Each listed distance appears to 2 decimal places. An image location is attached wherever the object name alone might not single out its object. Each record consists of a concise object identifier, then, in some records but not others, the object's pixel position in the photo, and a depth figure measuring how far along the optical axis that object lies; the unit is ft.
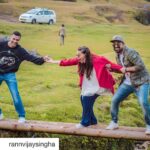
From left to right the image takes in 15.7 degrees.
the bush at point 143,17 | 250.16
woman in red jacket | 40.86
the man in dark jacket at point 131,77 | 39.11
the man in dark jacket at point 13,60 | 42.63
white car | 174.29
